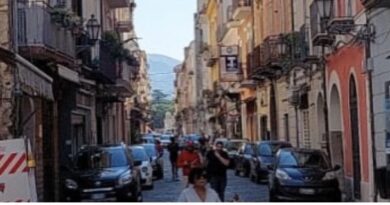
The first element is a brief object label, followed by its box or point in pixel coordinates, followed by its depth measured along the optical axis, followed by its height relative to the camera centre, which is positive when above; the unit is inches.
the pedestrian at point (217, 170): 713.6 -16.9
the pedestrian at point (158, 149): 1410.2 -0.2
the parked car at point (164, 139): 2637.8 +29.2
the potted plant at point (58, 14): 814.5 +120.0
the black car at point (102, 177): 823.7 -23.3
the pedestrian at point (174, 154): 1302.9 -7.5
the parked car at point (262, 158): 1158.3 -14.7
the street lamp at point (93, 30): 1102.5 +142.1
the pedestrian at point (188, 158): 788.0 -8.2
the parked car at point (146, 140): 2109.0 +21.1
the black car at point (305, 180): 820.6 -30.3
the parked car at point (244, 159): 1289.4 -16.7
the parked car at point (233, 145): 1518.2 +3.1
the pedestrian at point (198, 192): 368.8 -17.1
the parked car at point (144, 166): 1086.6 -19.7
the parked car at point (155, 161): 1298.0 -16.8
